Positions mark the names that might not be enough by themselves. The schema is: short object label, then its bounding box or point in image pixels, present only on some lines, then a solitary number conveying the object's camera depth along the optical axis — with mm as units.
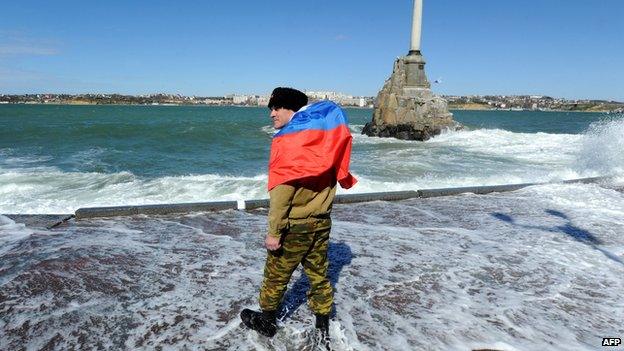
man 2672
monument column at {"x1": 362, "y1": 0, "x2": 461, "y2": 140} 42531
